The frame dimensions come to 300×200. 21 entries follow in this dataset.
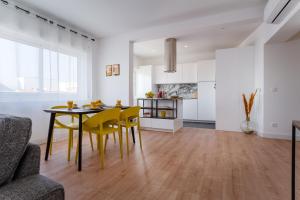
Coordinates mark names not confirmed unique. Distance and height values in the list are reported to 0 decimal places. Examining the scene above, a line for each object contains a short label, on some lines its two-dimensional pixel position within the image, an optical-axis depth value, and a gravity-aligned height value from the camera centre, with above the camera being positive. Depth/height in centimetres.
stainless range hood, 454 +116
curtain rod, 268 +149
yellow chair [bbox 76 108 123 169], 215 -33
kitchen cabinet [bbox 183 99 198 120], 601 -41
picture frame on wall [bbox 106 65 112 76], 450 +73
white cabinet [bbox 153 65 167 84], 655 +88
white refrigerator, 571 -11
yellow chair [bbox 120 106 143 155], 267 -28
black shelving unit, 446 -26
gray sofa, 70 -34
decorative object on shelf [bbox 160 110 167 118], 448 -42
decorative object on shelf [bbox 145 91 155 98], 467 +7
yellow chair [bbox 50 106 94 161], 239 -42
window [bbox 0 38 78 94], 268 +51
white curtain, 271 +77
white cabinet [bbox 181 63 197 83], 611 +91
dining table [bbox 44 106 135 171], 207 -35
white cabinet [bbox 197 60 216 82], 565 +94
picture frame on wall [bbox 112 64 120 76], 439 +74
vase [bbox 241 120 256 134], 407 -71
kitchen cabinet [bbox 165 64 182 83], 634 +81
